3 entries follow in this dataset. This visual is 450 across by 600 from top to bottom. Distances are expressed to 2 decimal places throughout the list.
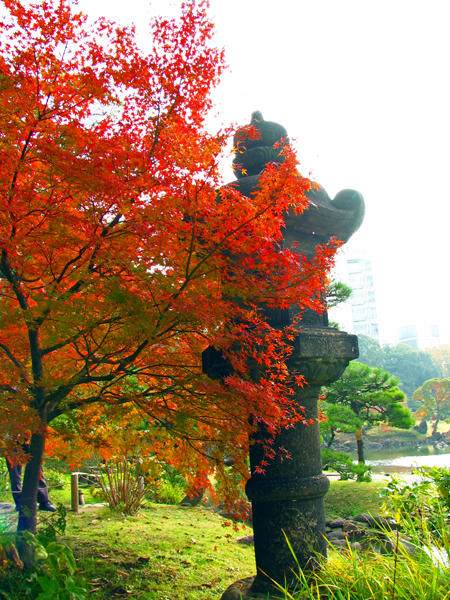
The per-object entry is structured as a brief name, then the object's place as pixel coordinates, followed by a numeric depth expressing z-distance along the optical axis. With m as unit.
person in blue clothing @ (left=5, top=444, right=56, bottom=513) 6.31
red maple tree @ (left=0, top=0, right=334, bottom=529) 2.81
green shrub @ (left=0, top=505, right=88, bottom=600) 3.00
